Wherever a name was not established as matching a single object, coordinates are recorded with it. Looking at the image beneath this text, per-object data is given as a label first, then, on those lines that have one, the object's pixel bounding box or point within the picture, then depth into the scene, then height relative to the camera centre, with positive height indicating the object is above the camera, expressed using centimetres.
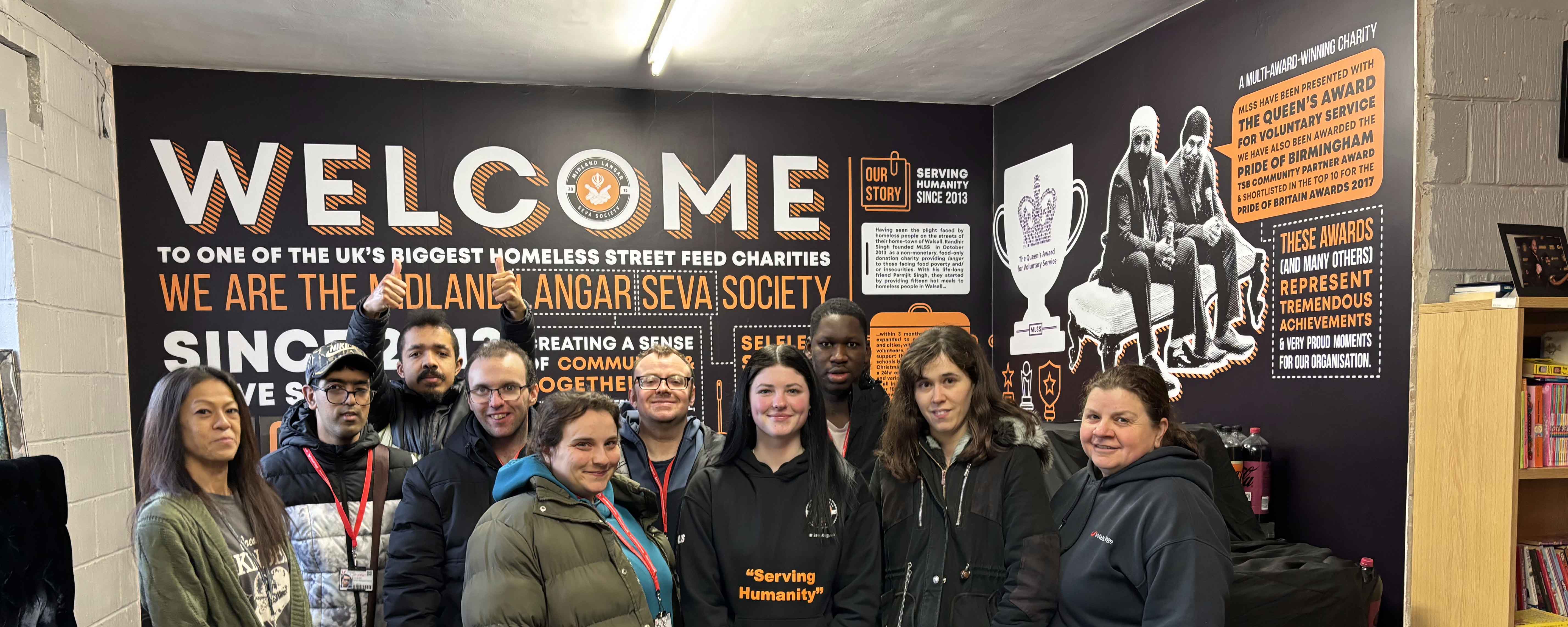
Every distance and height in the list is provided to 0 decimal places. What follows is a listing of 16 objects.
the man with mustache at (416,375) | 295 -26
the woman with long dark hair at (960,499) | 208 -50
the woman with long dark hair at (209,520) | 187 -49
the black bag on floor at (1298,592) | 255 -89
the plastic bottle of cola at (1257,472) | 325 -68
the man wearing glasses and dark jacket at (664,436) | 253 -41
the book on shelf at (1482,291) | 264 -2
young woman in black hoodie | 213 -56
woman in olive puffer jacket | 184 -54
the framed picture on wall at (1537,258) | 264 +8
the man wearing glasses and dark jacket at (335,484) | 242 -51
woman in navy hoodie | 182 -51
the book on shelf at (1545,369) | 257 -24
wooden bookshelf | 252 -55
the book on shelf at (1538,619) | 261 -98
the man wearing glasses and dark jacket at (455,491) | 221 -50
